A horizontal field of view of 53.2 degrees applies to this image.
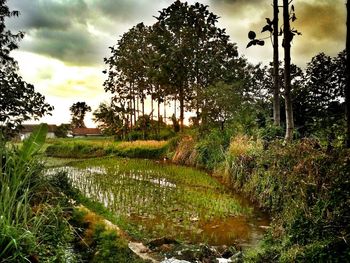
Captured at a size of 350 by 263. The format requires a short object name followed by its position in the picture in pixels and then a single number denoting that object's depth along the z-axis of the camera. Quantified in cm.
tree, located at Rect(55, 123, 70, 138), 6338
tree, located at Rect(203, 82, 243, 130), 2056
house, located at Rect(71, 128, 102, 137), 8096
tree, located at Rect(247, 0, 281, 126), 1242
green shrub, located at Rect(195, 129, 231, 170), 1534
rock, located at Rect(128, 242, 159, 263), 511
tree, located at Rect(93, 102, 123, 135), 3694
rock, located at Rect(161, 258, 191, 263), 524
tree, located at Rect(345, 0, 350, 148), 563
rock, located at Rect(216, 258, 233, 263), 536
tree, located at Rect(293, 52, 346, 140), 1619
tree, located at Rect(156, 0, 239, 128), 3167
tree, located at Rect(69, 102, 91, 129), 9342
